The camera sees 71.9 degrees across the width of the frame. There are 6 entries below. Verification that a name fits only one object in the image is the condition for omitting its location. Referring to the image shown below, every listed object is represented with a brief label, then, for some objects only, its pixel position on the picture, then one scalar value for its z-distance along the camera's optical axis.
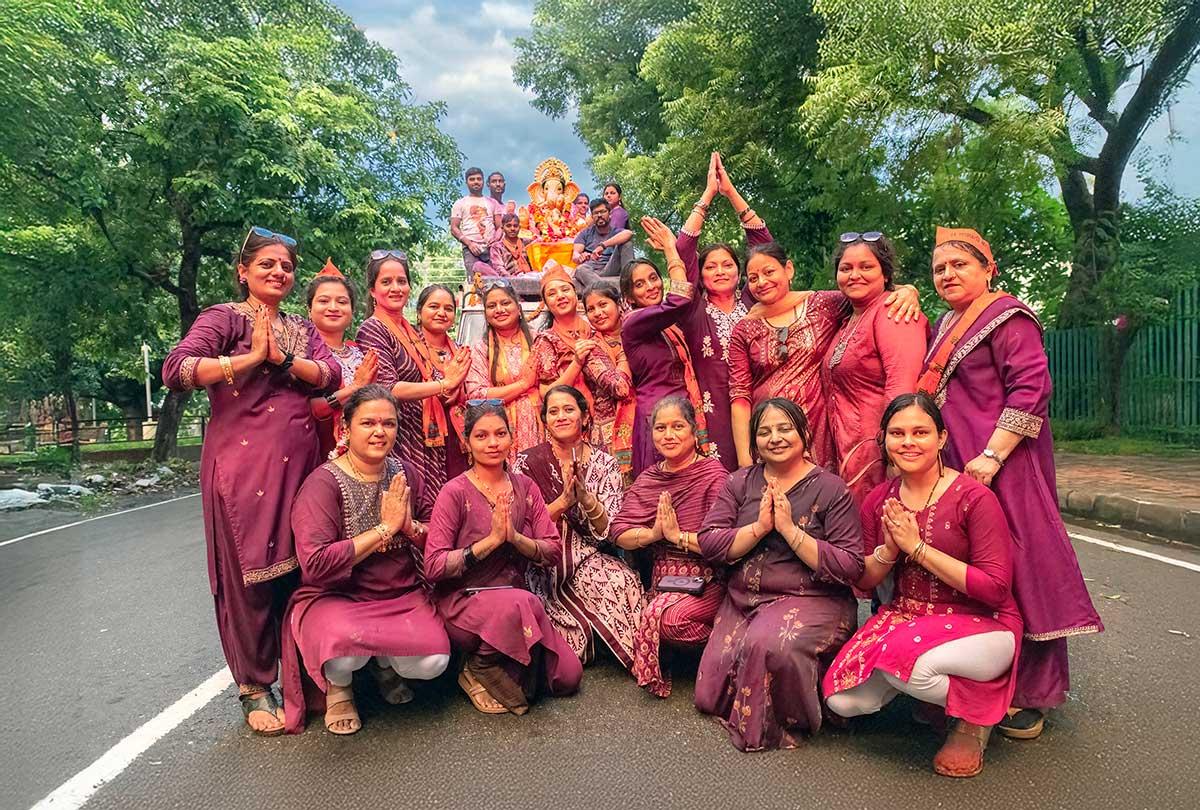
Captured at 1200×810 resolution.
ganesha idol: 9.84
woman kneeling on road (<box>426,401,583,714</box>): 3.22
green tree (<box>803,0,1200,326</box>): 8.67
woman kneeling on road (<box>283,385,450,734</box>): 3.09
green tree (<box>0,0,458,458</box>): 10.40
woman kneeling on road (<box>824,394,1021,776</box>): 2.65
